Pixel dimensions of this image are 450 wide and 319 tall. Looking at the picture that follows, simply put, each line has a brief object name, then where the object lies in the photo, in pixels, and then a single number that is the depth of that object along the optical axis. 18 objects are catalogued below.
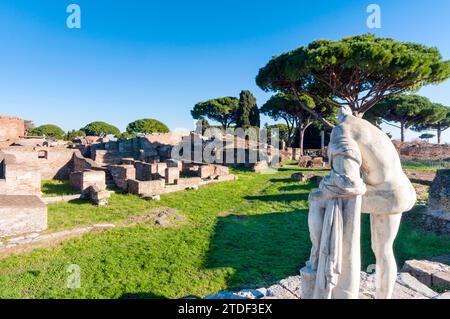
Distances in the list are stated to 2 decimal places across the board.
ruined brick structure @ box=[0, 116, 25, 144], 26.50
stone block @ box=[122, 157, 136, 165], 15.12
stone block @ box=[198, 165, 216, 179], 14.81
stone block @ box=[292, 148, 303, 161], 26.07
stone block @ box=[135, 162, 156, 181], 13.37
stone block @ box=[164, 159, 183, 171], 15.34
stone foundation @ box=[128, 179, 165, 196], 10.95
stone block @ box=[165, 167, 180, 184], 13.16
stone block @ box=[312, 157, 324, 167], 20.00
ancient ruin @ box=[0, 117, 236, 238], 6.80
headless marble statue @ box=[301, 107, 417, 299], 2.57
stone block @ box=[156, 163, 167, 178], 13.47
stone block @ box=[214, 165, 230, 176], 15.58
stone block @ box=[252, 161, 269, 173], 18.26
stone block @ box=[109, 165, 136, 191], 11.85
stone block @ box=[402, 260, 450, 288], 4.60
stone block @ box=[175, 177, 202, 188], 12.79
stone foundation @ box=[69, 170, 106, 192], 10.48
